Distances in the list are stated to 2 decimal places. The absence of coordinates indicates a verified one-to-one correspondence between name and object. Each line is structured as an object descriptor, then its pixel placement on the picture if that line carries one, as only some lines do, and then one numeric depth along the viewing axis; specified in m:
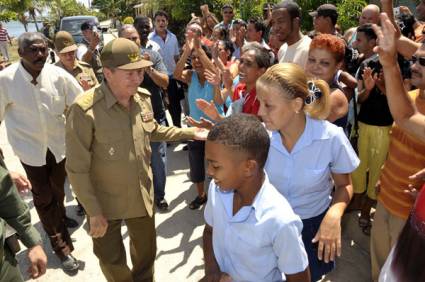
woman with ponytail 1.89
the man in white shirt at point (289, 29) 3.73
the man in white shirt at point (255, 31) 5.71
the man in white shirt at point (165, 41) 6.43
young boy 1.49
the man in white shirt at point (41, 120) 3.03
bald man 4.55
